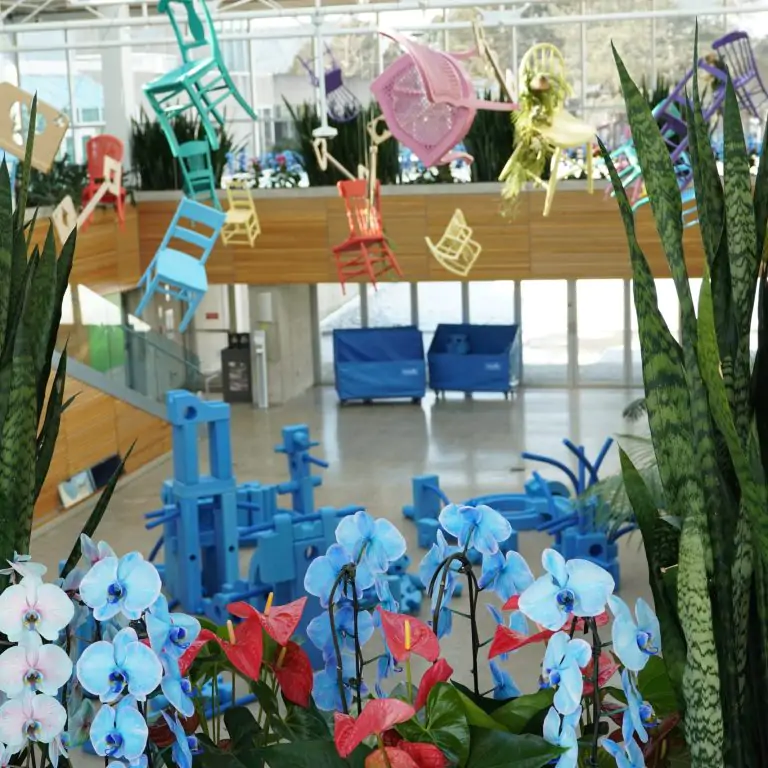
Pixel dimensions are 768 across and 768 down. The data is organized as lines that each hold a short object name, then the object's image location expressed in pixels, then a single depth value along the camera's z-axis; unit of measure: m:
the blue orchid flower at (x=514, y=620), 1.58
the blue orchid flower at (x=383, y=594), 1.55
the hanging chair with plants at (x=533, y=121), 7.40
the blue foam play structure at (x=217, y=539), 7.45
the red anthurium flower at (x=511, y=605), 1.49
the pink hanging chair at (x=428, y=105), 6.95
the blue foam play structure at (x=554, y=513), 8.46
